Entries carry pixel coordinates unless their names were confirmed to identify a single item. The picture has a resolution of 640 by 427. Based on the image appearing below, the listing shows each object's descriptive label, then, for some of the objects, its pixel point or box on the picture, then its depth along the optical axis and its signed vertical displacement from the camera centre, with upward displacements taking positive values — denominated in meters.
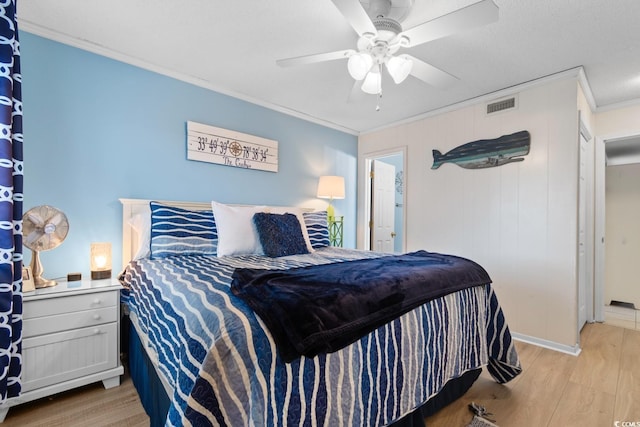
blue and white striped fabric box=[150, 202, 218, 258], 2.17 -0.14
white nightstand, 1.64 -0.74
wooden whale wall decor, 2.78 +0.64
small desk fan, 1.81 -0.11
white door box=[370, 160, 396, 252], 4.44 +0.14
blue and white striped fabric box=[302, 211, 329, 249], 2.91 -0.14
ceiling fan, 1.37 +0.95
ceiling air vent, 2.86 +1.09
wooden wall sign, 2.79 +0.68
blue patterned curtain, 1.48 +0.00
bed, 0.87 -0.50
